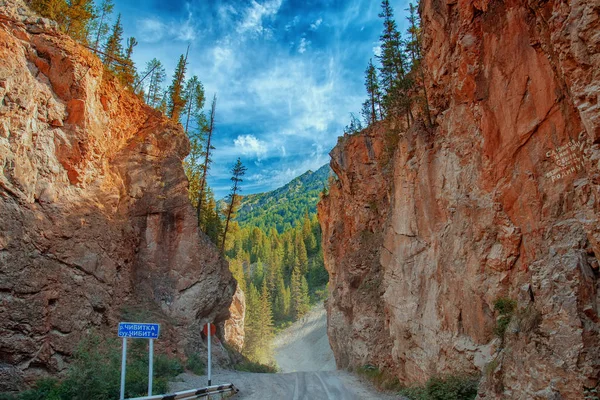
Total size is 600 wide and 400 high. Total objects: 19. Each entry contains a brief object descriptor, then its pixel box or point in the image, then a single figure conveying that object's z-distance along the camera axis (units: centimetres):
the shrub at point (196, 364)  2047
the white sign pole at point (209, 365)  1364
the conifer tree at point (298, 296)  8081
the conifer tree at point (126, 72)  2565
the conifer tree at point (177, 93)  3253
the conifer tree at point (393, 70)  2339
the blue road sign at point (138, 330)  981
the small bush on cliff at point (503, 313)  1002
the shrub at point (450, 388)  1072
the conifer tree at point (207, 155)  3161
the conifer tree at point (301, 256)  9738
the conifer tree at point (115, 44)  2821
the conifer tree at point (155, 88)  3638
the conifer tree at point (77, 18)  2328
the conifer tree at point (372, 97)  3459
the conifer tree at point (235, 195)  3522
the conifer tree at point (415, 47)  2230
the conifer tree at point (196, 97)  3316
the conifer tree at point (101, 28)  2698
